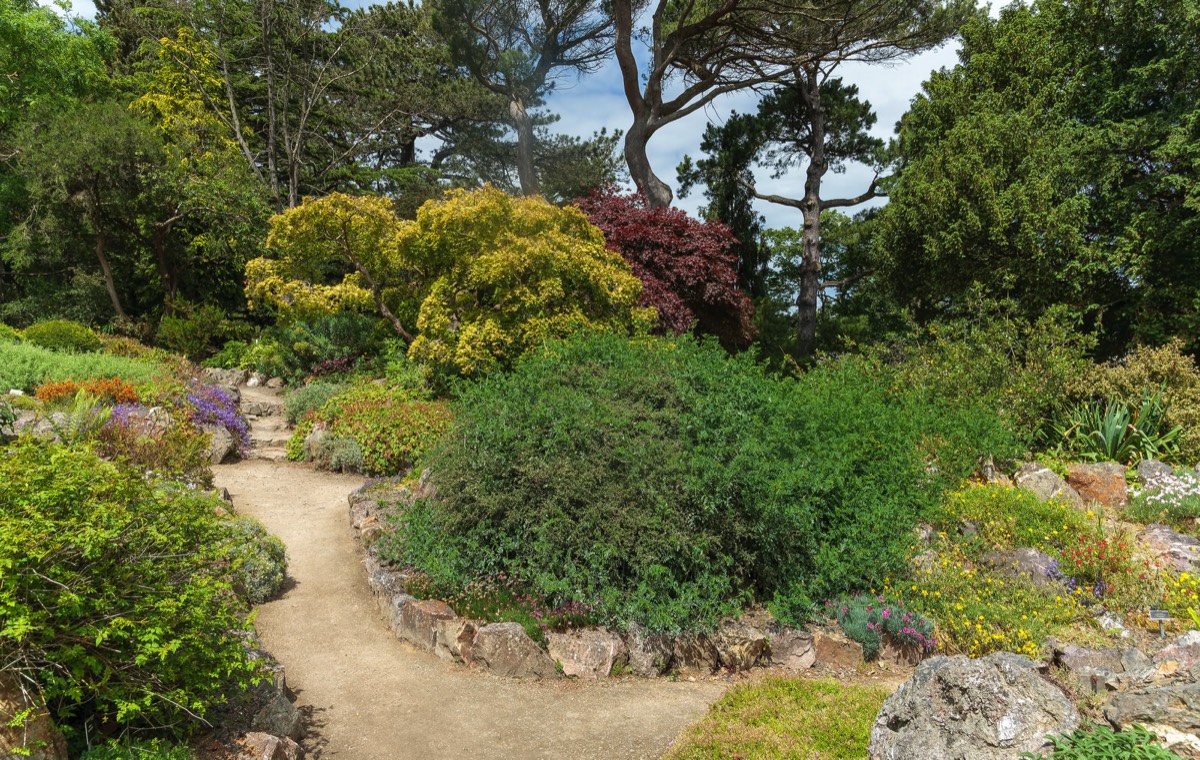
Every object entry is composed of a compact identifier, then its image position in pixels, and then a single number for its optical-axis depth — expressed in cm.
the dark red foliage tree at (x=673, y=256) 1388
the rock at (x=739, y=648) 562
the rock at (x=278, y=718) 423
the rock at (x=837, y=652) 566
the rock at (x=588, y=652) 541
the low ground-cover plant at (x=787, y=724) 405
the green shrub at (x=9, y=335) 1399
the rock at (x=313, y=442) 1080
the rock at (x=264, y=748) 385
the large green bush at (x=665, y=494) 582
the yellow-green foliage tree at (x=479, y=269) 1159
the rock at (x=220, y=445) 1048
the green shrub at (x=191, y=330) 1717
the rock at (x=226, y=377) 1522
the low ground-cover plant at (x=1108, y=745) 272
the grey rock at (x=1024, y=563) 623
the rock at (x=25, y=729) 304
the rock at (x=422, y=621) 581
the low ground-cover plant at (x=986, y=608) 541
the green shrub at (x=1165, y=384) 903
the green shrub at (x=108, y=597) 324
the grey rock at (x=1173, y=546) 645
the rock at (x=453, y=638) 562
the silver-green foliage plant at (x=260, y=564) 634
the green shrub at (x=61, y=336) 1391
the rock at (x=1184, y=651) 353
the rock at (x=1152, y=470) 822
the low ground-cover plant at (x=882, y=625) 562
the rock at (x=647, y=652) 546
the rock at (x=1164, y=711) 287
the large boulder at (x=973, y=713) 318
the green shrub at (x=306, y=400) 1294
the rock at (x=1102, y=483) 821
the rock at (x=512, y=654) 543
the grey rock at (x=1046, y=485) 797
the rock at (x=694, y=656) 559
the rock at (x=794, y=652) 567
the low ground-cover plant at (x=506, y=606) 567
